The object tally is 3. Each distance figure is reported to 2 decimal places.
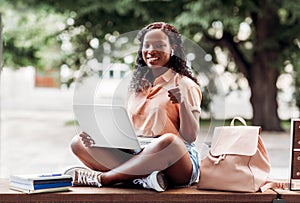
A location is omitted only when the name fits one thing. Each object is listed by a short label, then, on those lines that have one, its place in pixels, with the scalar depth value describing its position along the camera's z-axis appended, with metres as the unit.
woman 3.32
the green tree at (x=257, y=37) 8.96
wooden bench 3.29
